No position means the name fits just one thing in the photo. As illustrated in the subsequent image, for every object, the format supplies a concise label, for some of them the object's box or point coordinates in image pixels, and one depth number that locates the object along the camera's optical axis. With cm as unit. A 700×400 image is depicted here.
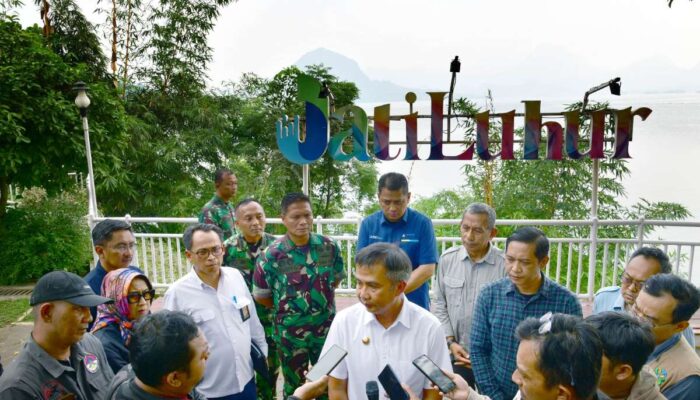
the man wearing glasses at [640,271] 196
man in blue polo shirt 271
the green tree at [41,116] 533
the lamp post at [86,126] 517
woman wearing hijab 186
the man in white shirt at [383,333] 163
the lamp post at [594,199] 448
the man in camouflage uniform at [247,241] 292
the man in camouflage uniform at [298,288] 241
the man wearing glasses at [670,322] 157
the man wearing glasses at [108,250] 236
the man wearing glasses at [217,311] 216
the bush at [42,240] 659
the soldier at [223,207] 371
